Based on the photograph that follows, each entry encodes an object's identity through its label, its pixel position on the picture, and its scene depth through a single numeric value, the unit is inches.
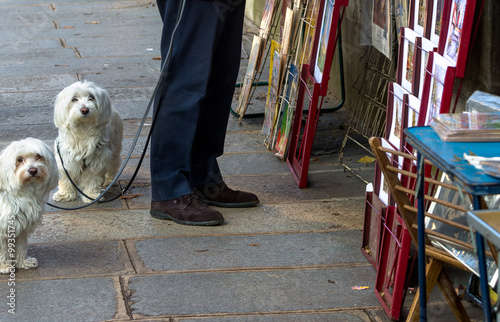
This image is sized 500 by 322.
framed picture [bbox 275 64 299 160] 193.5
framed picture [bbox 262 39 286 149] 205.2
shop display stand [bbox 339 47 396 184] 191.5
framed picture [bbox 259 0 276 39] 219.9
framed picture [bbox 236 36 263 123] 222.7
